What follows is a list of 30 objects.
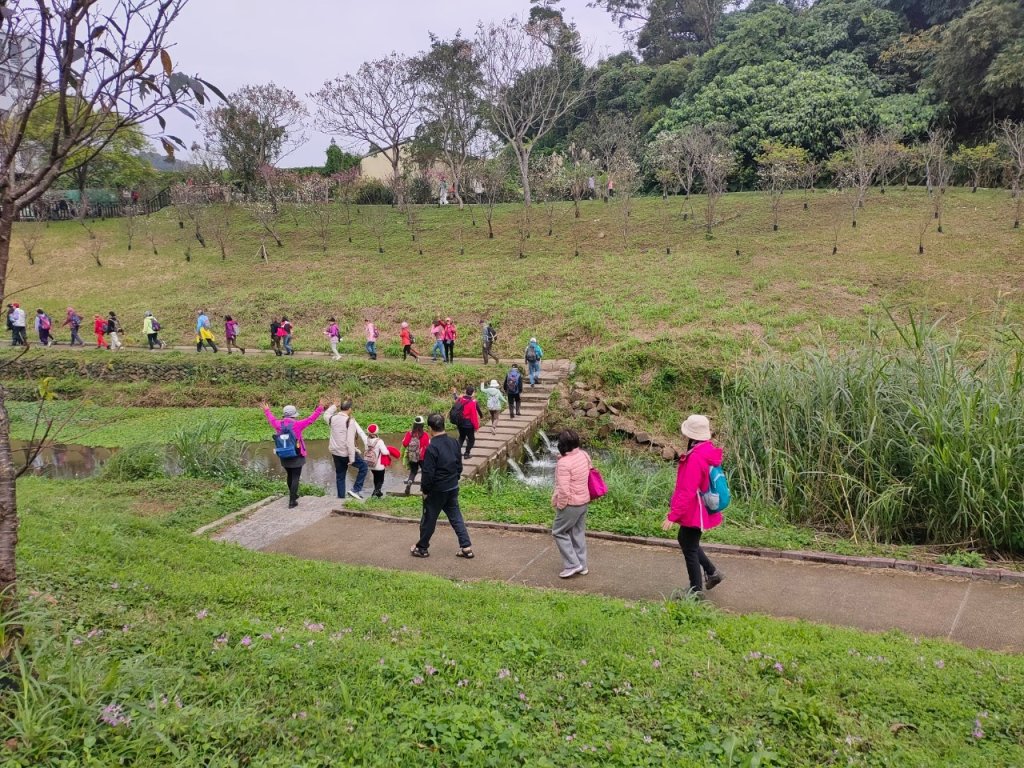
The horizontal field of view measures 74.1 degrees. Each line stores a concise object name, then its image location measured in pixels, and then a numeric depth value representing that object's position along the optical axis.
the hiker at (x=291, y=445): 8.78
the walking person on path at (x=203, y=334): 20.73
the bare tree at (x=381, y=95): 32.16
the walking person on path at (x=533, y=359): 16.66
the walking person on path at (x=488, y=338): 18.31
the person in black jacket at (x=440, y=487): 6.71
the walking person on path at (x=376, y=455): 10.02
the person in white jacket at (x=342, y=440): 9.47
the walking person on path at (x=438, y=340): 18.91
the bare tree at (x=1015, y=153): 22.92
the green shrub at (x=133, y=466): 10.78
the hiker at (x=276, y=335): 20.02
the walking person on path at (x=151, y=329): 21.58
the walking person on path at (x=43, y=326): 21.66
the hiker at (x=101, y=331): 21.78
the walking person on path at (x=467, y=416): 11.12
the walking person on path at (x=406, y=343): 19.23
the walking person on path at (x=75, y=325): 21.96
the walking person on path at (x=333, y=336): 19.73
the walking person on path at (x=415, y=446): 9.82
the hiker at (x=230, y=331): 20.45
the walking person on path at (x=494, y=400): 13.66
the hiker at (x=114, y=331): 21.80
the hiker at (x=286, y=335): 20.09
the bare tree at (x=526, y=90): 31.97
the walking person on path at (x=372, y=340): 19.80
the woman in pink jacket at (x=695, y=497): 5.27
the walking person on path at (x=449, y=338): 18.64
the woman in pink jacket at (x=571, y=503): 6.05
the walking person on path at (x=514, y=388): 14.52
